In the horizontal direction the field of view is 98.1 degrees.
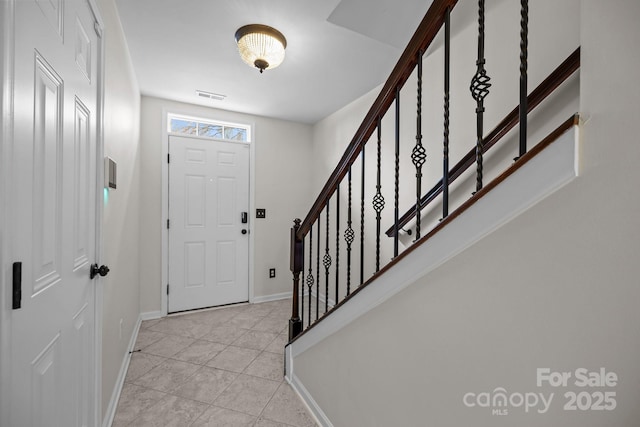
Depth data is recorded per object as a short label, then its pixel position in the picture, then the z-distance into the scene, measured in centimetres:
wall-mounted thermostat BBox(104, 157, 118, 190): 148
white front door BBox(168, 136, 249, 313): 326
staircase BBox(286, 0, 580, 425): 69
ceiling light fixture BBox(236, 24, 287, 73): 195
